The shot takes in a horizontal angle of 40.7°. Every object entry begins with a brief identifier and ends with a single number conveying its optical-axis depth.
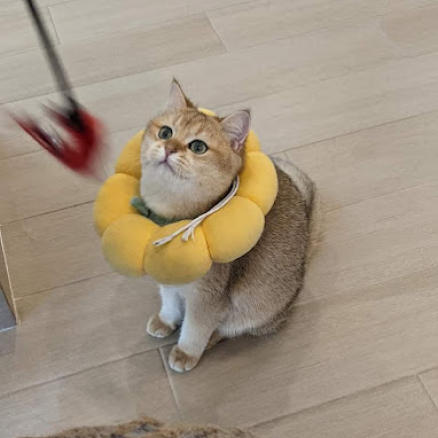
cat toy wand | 0.99
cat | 0.96
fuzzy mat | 0.83
